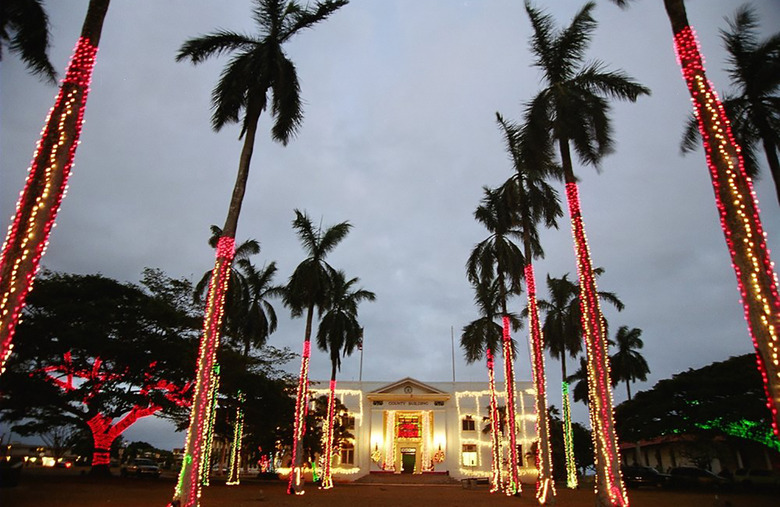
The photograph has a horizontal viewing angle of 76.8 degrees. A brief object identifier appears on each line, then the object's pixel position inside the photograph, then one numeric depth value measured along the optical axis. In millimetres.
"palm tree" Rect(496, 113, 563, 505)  17734
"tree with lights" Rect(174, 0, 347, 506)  14461
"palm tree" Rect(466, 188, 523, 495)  25312
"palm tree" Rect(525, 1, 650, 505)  13344
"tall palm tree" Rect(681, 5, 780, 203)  15211
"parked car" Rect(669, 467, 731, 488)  29906
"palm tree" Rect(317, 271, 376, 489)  31130
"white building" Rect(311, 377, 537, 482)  48125
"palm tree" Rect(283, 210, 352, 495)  26312
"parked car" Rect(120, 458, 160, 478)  32312
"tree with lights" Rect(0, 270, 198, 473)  22266
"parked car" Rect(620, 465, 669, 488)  32219
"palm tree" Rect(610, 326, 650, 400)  45625
